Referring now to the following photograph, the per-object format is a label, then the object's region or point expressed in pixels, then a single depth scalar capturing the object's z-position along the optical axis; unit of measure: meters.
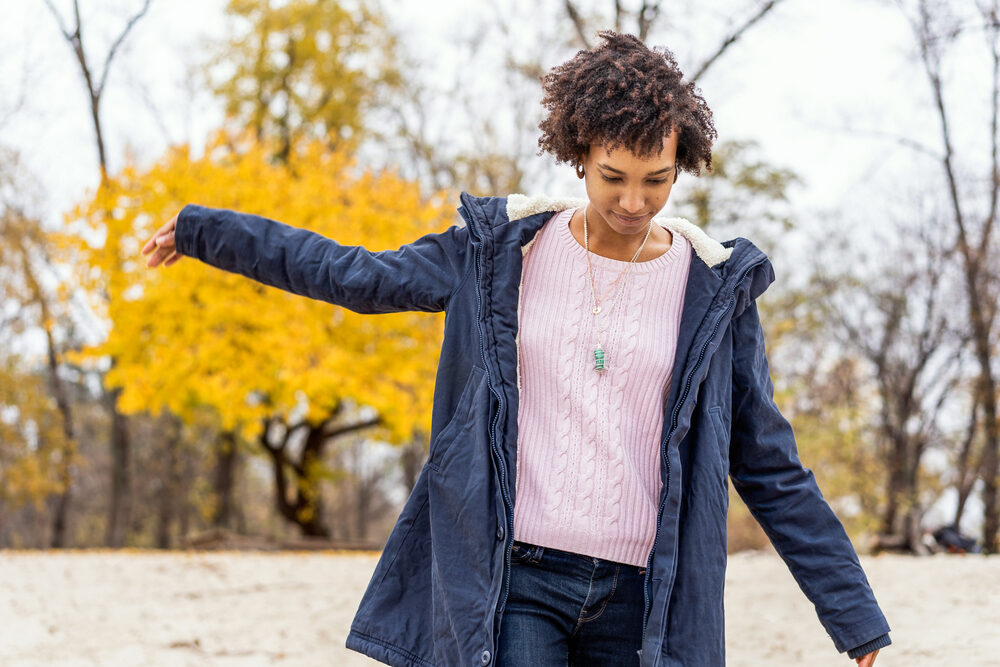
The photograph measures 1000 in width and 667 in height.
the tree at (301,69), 18.27
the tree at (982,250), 14.11
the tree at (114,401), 15.25
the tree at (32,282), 17.75
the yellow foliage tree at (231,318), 11.71
